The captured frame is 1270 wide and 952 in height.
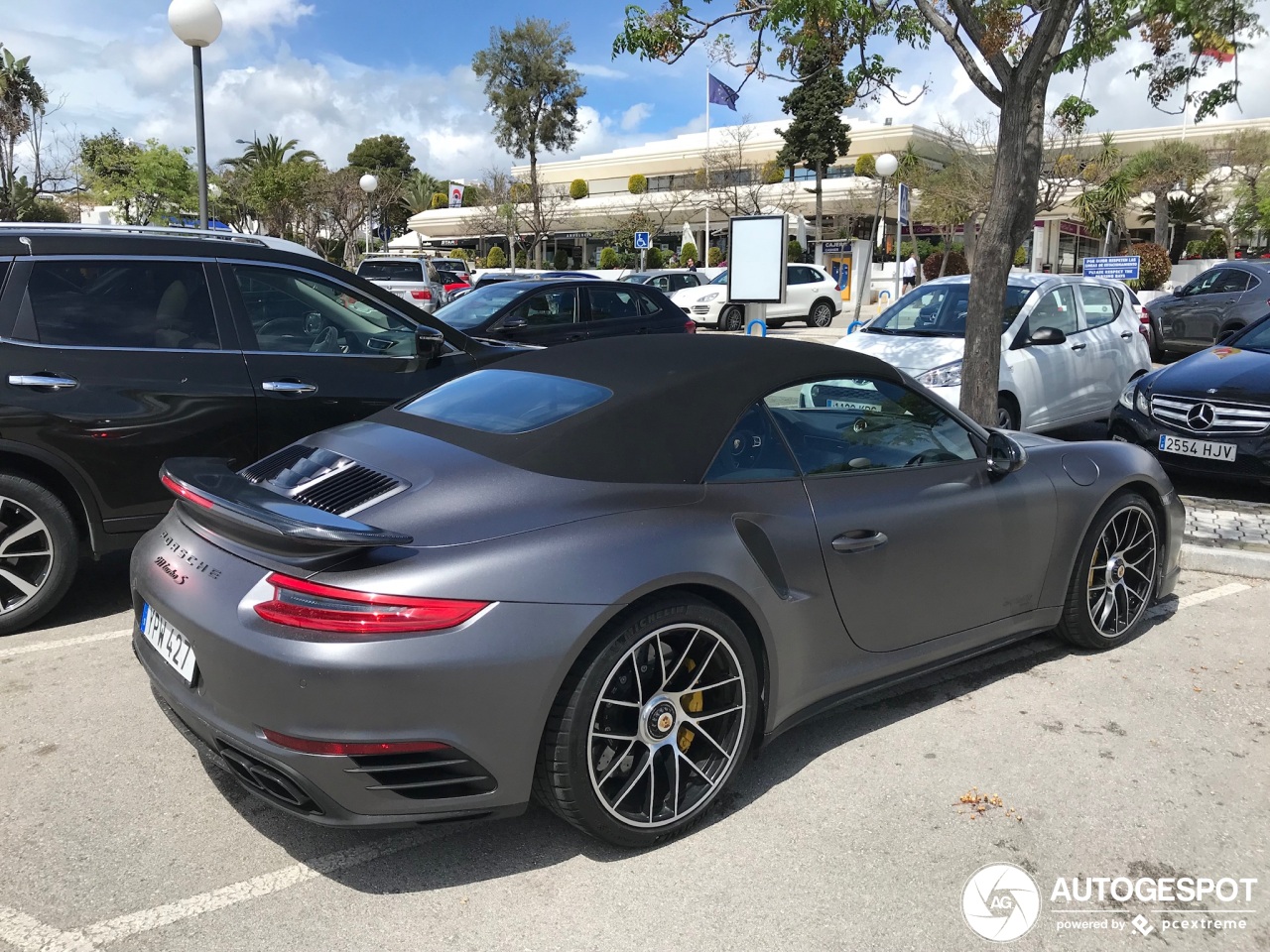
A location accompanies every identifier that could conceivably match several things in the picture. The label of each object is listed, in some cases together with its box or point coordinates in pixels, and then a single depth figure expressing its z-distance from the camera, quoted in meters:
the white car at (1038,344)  8.66
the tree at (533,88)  47.19
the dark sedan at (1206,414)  6.82
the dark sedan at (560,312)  10.56
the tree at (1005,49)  7.00
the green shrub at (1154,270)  30.25
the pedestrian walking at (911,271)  28.59
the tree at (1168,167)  37.03
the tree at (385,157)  79.12
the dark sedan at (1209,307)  15.37
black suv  4.58
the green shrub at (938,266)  37.91
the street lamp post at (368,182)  30.88
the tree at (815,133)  41.41
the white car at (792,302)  24.48
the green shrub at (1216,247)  40.12
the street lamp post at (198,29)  10.48
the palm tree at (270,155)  46.94
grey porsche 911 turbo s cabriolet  2.53
